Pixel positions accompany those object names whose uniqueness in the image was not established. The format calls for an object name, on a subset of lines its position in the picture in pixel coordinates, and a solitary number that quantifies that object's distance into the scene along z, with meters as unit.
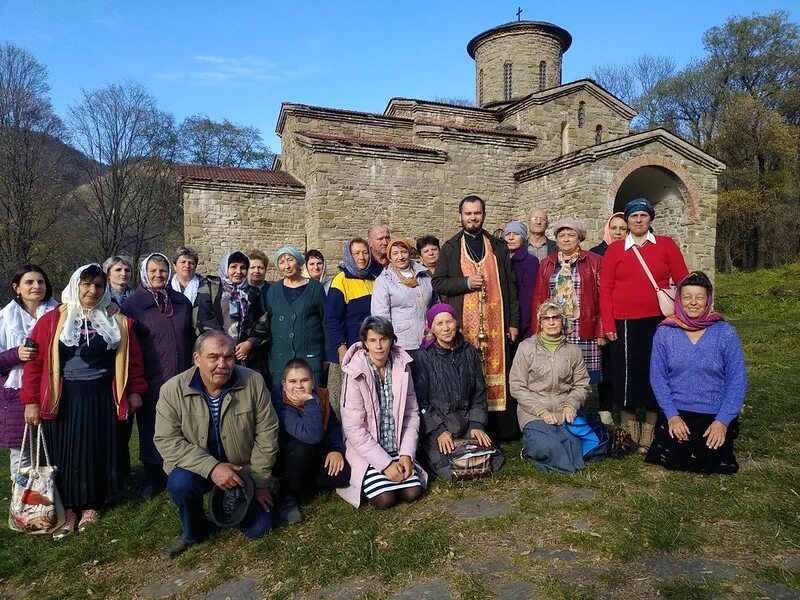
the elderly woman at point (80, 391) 3.06
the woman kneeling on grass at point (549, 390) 3.44
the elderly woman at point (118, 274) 3.83
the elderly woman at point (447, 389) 3.45
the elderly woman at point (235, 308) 3.87
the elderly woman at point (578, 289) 3.92
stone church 13.03
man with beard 3.96
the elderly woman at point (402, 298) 3.74
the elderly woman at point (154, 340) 3.58
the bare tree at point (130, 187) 25.11
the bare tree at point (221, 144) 31.53
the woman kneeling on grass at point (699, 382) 3.09
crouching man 2.69
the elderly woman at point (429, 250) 4.25
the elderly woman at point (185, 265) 4.34
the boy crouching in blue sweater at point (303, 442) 3.04
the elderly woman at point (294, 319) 3.88
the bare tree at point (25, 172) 20.55
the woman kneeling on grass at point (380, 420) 3.06
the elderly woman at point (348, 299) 3.92
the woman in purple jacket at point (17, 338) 3.14
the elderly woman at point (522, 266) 4.21
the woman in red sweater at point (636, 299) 3.62
